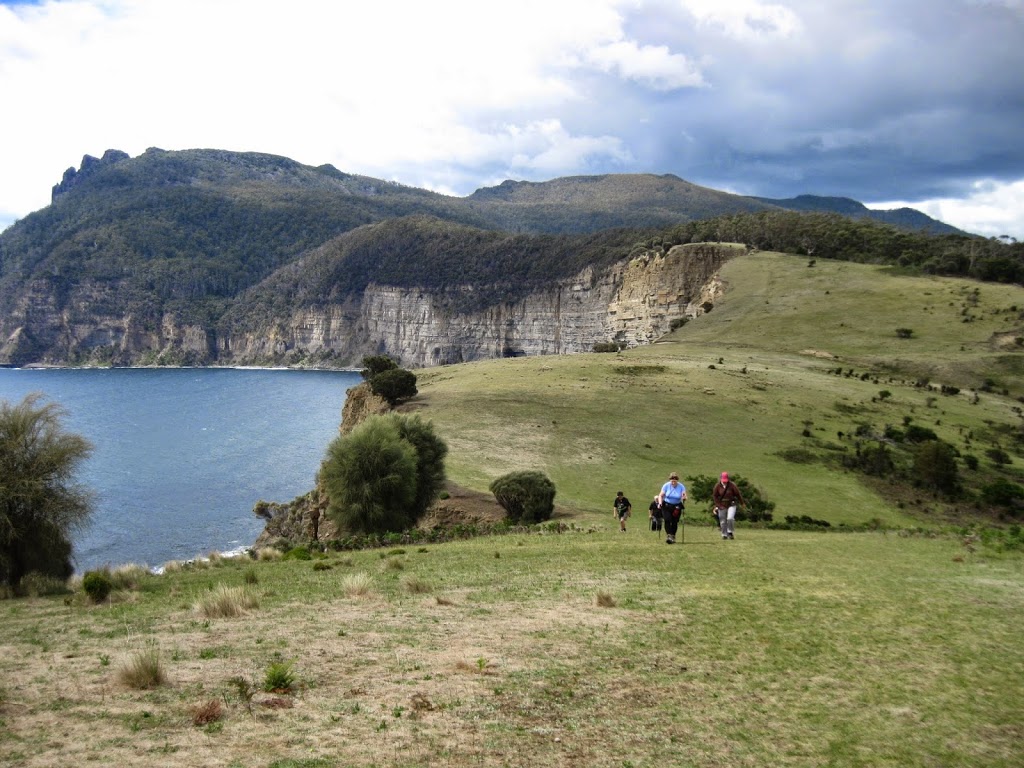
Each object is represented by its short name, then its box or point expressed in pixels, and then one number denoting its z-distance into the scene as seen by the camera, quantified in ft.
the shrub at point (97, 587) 49.65
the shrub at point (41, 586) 57.62
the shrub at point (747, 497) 99.71
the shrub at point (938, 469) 132.05
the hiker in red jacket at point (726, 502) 67.72
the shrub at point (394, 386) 187.79
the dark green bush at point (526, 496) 100.42
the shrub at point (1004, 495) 126.11
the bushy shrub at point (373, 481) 100.73
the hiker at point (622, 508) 82.17
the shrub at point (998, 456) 146.82
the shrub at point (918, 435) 156.25
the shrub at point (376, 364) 224.33
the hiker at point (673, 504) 65.16
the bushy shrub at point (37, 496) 67.51
